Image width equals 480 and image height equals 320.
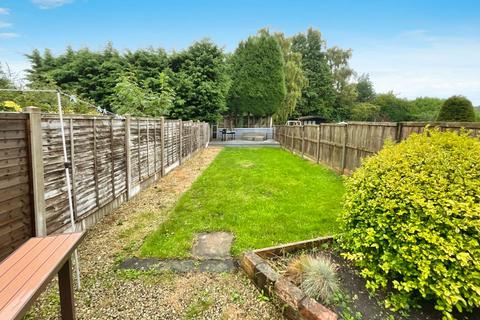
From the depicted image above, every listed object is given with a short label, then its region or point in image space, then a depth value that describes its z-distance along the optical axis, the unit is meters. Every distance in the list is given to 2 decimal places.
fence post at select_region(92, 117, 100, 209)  4.23
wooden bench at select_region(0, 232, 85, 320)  1.40
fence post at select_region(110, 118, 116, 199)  4.89
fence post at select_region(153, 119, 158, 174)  7.55
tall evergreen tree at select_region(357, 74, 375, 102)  54.81
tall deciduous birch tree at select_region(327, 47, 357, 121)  43.44
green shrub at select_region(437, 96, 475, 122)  11.08
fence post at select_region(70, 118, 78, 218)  3.59
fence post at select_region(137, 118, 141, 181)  6.24
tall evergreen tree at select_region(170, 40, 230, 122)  20.48
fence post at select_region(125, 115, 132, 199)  5.57
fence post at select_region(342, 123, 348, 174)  8.47
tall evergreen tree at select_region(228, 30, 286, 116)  29.44
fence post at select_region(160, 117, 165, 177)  8.12
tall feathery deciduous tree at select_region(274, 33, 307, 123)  32.88
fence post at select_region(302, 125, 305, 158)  13.65
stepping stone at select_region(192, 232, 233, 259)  3.46
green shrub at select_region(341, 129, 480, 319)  2.00
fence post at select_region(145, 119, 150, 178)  7.00
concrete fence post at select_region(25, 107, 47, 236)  2.82
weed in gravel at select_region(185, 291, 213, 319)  2.39
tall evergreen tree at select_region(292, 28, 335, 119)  42.06
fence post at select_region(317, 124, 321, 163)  11.17
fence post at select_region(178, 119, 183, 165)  10.81
